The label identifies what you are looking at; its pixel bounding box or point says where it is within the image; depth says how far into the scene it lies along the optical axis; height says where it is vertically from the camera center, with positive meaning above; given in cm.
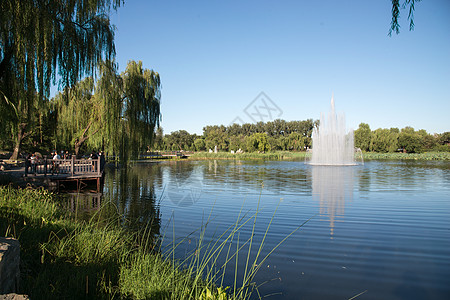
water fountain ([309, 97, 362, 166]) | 3484 +149
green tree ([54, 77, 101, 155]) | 2162 +255
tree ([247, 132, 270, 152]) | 7056 +250
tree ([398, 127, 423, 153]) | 7050 +288
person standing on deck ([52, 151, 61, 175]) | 1582 -67
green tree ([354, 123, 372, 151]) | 7619 +405
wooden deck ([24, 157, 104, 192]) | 1479 -103
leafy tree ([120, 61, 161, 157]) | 1967 +305
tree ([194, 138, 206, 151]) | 8606 +266
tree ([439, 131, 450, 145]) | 7631 +427
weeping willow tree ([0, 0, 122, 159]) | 805 +296
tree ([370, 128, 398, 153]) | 7356 +297
